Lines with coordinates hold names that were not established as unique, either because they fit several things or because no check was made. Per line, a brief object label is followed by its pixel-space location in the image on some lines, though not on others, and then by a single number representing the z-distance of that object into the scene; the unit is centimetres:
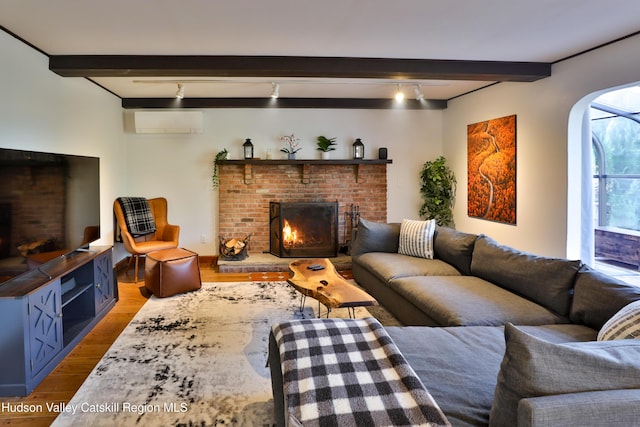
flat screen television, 229
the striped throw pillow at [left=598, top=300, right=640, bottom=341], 155
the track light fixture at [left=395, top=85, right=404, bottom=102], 441
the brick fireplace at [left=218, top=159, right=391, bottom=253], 549
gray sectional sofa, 101
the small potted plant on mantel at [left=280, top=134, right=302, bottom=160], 548
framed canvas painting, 430
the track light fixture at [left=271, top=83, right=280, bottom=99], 426
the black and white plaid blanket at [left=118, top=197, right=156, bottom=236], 474
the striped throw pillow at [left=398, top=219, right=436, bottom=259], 388
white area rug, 196
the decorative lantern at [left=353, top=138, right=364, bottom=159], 556
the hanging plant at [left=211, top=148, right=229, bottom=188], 536
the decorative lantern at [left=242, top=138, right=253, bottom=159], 539
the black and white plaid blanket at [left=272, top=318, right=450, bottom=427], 111
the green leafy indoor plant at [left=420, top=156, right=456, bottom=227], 561
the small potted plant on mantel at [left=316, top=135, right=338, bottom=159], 549
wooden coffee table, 258
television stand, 218
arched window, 452
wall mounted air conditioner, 516
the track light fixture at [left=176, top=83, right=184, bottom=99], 431
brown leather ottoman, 379
